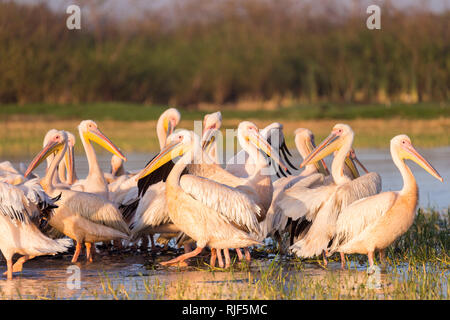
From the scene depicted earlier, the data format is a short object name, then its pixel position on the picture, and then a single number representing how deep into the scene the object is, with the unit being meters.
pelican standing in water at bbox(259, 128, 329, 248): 13.06
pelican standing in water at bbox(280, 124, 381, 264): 12.20
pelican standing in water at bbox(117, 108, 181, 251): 13.32
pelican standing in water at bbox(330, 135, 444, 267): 11.68
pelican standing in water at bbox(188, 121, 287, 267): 13.07
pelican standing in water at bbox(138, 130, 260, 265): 12.20
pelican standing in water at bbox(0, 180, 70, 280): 11.57
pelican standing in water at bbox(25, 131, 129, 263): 13.02
